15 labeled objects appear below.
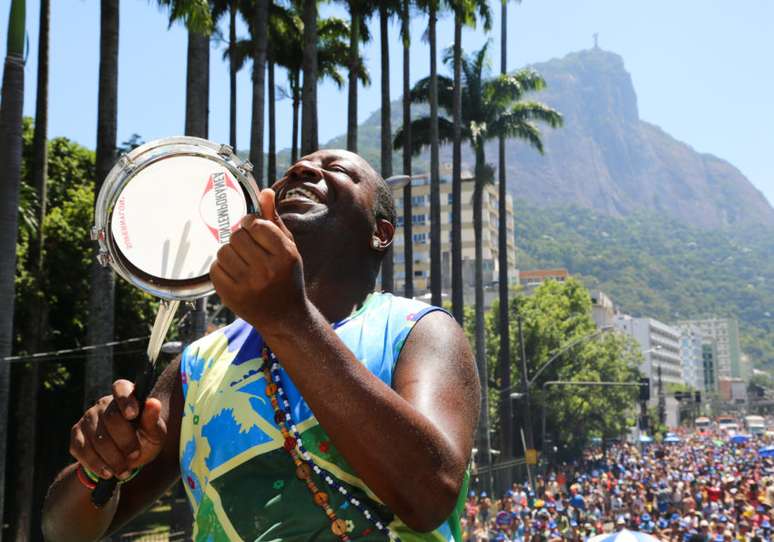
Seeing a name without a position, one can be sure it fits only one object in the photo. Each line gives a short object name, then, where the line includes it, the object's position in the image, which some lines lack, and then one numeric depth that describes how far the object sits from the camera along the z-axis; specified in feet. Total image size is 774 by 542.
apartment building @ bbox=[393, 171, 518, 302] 364.99
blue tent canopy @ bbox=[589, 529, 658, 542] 30.35
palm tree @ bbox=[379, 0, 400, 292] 99.96
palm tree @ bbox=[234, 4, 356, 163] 108.37
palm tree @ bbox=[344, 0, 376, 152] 100.27
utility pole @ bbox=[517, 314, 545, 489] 128.61
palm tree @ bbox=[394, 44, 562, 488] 129.80
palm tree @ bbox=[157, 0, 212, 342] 54.80
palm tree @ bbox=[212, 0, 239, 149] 101.76
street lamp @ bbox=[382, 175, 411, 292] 88.60
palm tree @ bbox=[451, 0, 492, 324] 113.29
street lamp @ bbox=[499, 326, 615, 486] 128.16
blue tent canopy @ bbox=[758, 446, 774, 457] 135.23
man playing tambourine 5.64
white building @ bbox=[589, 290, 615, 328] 370.94
